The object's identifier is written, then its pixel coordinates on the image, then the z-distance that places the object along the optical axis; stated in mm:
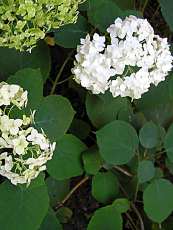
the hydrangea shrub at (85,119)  775
